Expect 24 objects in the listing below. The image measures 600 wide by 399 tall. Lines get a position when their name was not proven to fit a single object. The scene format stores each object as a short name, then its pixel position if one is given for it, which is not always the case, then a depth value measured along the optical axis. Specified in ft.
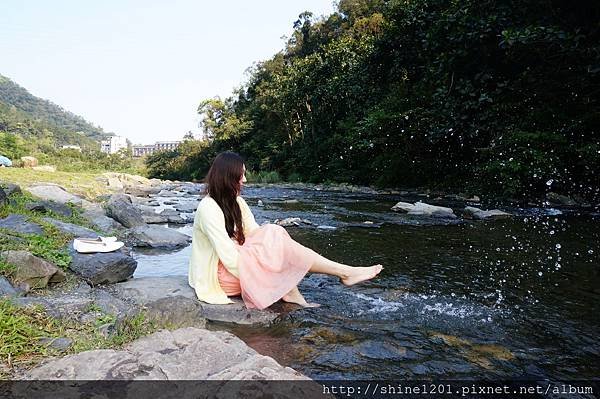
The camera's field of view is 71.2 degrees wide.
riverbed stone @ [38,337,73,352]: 7.56
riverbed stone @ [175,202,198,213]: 40.37
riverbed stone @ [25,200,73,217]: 20.74
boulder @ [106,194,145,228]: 25.75
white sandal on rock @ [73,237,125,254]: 13.58
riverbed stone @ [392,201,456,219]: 33.68
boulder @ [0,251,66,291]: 11.03
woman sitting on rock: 11.42
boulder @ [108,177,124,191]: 66.50
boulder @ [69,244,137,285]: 12.82
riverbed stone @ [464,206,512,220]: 32.01
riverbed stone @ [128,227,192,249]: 21.41
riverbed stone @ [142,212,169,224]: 30.30
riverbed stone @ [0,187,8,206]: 18.20
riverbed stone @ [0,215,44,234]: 15.17
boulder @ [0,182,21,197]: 23.10
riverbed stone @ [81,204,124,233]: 23.07
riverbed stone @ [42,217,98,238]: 17.48
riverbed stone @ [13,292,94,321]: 9.09
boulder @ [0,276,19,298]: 9.45
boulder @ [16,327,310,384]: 6.06
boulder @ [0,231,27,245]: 13.07
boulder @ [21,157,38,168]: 89.34
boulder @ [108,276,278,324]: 9.63
